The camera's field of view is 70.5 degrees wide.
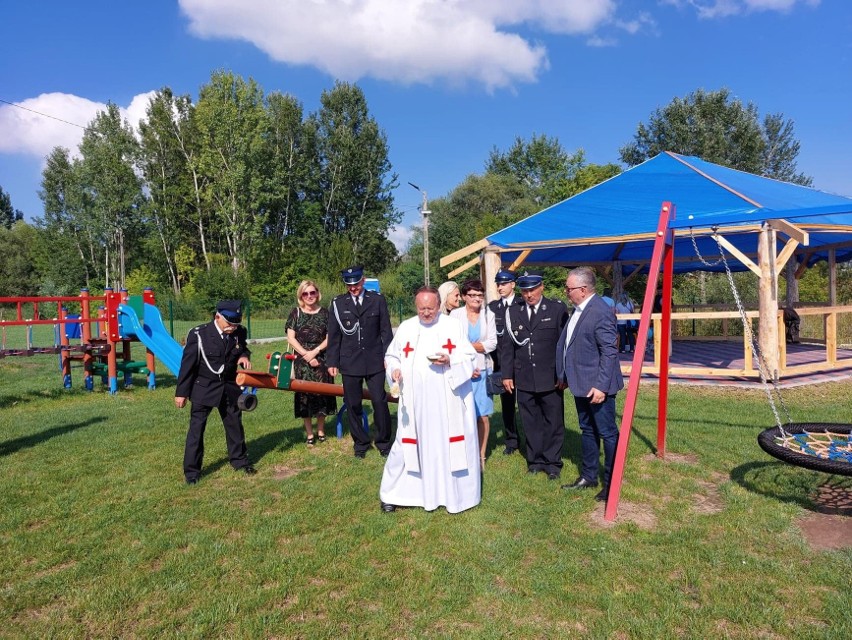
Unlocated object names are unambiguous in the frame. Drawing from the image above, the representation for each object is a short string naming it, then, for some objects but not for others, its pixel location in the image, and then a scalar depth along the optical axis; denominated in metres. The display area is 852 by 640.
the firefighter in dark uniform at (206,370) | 5.41
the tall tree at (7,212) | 70.19
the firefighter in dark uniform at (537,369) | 5.34
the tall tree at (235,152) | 36.34
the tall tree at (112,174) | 39.88
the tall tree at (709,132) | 40.56
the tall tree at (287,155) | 41.31
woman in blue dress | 5.63
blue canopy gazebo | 9.47
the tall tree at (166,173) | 40.72
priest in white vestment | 4.56
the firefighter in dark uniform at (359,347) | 6.08
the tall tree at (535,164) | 50.03
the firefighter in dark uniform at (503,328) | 5.75
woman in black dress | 6.63
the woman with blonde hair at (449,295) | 6.09
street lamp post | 32.17
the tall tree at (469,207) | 45.56
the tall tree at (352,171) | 43.41
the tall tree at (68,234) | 42.25
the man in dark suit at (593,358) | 4.66
